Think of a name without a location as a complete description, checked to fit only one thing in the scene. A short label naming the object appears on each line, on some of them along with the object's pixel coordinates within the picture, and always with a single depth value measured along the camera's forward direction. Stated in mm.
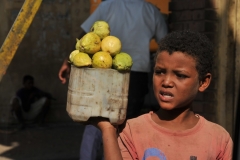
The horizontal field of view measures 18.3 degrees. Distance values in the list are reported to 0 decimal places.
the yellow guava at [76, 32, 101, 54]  3410
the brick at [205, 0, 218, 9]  6560
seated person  11843
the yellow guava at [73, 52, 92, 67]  3278
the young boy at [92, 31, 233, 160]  3144
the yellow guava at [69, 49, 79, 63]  3475
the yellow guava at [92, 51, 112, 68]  3310
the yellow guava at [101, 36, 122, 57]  3507
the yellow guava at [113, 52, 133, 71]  3297
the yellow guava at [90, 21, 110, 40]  3657
